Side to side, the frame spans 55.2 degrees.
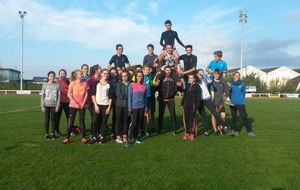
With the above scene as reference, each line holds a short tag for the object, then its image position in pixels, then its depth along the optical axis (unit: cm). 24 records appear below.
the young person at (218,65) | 964
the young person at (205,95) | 916
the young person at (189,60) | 958
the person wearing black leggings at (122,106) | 787
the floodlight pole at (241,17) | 5447
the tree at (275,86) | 6744
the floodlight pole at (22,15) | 4968
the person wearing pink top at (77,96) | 774
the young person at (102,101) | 772
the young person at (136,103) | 780
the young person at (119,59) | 1008
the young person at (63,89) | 891
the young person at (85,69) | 959
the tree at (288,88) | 6594
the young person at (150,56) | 998
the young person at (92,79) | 817
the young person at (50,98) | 835
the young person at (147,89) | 880
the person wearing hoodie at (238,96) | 952
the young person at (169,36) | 1019
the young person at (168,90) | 909
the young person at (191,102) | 869
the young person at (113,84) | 802
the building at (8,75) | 8531
